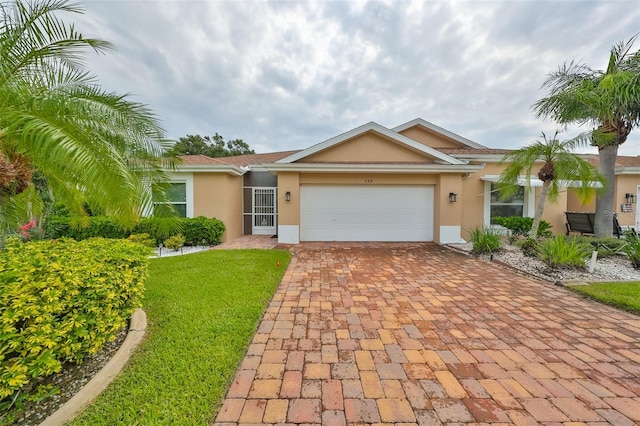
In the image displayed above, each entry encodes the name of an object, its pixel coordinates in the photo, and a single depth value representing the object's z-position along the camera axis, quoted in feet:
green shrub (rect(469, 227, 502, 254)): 28.71
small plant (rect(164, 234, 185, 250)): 32.58
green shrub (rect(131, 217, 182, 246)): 33.30
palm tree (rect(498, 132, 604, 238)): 26.55
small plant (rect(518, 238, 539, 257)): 26.52
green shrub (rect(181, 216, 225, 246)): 34.76
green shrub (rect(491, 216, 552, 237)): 38.59
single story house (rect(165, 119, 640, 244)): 36.55
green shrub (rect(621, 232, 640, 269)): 22.90
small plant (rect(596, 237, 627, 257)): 26.20
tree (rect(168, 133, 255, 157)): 121.60
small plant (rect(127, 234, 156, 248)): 28.63
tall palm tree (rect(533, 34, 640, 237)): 27.32
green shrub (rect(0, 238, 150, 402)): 7.44
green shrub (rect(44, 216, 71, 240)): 34.32
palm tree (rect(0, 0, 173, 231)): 10.21
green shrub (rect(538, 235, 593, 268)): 22.09
